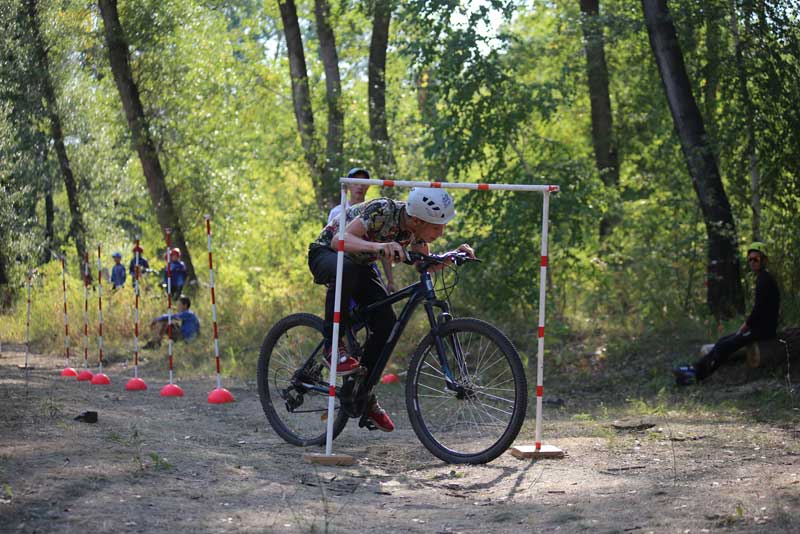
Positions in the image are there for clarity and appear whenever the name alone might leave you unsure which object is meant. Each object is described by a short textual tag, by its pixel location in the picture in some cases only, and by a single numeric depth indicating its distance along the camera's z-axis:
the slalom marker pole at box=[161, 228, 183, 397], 11.70
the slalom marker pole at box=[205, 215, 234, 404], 11.05
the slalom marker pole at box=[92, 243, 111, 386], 13.12
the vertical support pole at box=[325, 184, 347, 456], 7.00
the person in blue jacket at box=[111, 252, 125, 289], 23.18
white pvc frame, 6.81
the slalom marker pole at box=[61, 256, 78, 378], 14.05
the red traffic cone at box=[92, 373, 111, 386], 13.12
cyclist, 6.77
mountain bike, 6.66
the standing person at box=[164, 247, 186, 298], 20.08
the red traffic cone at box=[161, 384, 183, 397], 11.70
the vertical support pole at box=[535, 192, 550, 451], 7.29
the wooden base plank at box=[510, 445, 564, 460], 7.22
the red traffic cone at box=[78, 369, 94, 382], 13.60
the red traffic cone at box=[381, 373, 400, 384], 12.53
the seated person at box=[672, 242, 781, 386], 10.95
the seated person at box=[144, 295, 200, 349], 18.50
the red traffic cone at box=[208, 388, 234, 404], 11.05
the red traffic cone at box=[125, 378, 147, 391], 12.52
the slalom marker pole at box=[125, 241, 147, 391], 12.52
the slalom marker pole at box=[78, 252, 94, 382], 13.61
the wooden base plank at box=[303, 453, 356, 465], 7.04
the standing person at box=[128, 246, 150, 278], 20.69
